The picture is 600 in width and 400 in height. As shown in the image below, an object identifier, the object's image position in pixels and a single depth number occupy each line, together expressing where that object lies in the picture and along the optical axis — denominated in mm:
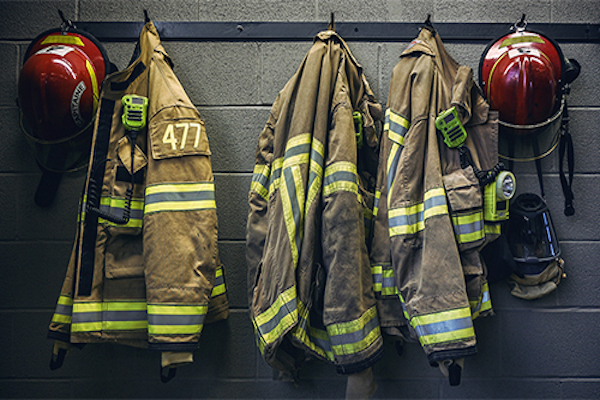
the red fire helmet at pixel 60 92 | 1310
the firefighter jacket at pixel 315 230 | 1102
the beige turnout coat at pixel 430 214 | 1102
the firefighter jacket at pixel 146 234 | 1147
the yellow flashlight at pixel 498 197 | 1187
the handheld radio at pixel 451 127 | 1182
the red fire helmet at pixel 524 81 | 1320
